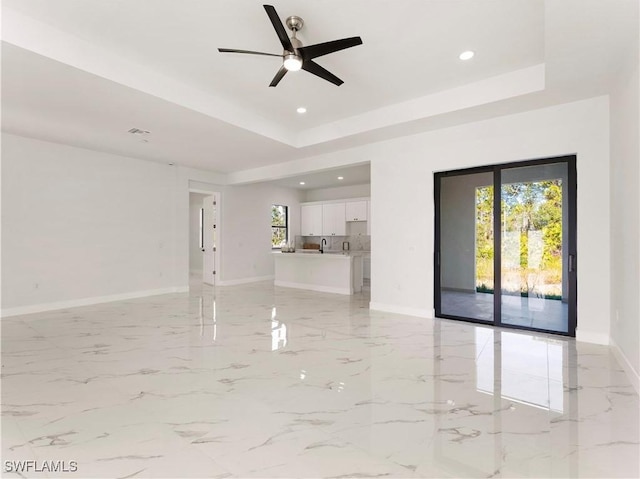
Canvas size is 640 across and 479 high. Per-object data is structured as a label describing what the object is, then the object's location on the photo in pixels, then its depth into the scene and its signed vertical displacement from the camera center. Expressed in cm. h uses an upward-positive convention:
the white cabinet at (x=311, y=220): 1038 +68
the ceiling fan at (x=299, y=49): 264 +159
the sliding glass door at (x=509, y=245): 421 -5
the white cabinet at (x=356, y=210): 934 +88
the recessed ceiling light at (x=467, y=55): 332 +187
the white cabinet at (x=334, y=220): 982 +66
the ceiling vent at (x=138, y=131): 490 +166
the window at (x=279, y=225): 1027 +52
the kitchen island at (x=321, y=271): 746 -71
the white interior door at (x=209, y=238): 853 +10
